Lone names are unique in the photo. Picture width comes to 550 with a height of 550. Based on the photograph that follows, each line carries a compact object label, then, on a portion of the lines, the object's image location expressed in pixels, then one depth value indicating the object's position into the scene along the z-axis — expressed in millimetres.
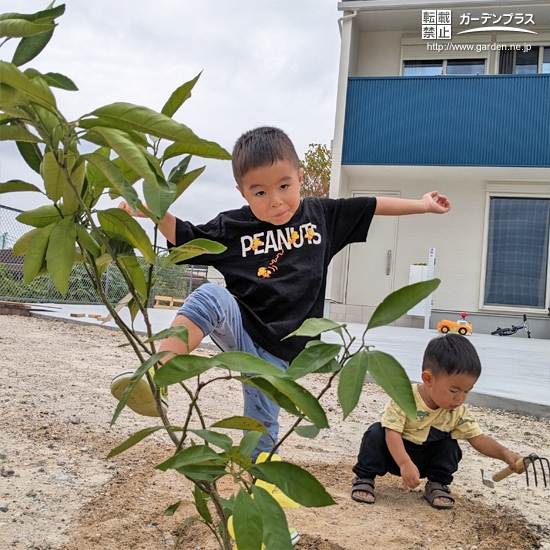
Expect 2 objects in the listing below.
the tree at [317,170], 16219
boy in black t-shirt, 1735
